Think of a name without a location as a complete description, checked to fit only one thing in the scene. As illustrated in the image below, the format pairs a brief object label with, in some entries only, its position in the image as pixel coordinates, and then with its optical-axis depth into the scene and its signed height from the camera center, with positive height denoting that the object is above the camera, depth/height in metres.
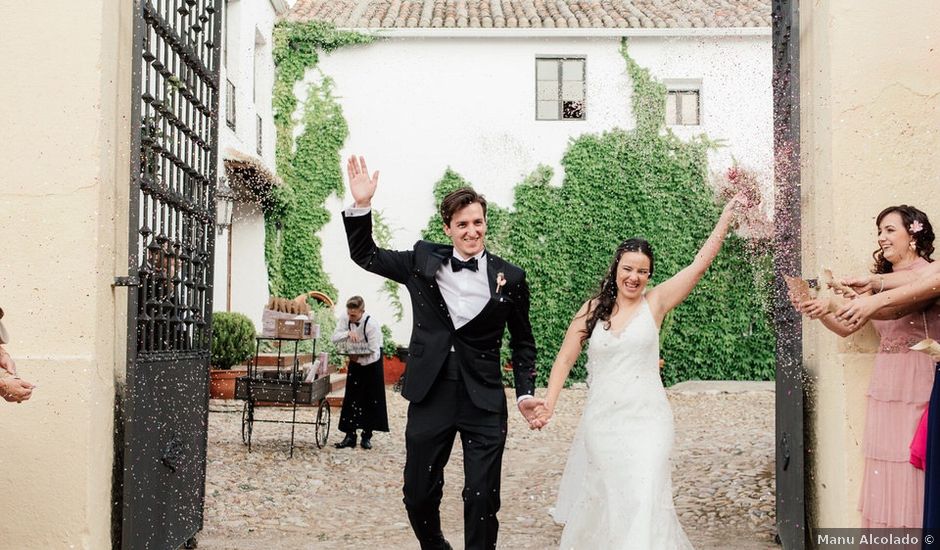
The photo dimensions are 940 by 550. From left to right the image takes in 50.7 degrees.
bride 4.57 -0.52
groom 4.52 -0.23
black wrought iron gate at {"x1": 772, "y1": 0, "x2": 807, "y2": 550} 4.73 +0.21
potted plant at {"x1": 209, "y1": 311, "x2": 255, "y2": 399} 13.33 -0.66
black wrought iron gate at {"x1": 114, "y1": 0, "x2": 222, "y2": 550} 4.71 -0.04
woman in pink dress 3.91 -0.32
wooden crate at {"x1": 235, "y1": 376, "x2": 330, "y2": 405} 9.91 -0.89
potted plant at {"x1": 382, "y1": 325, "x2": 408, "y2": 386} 17.41 -0.99
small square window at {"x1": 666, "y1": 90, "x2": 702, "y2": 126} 17.84 +3.55
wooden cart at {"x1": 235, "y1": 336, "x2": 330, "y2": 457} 9.91 -0.90
